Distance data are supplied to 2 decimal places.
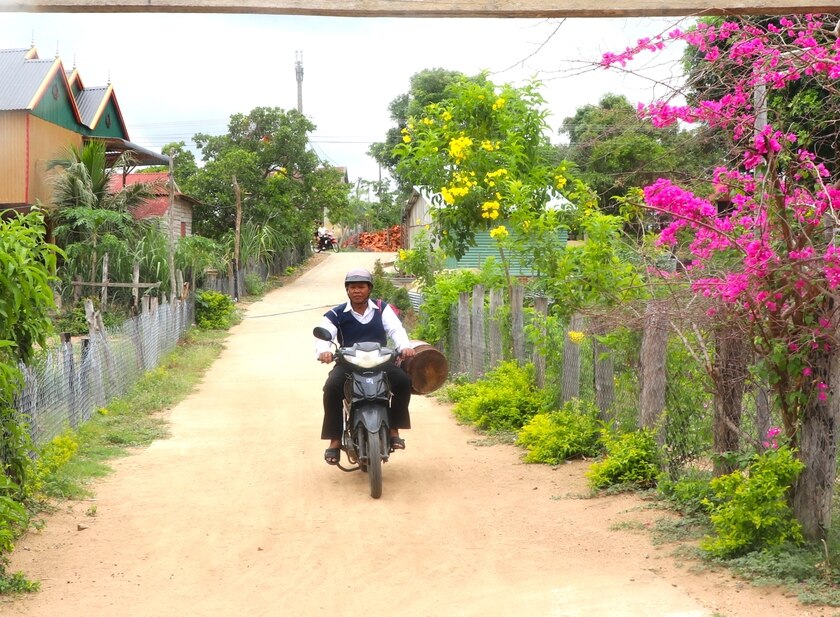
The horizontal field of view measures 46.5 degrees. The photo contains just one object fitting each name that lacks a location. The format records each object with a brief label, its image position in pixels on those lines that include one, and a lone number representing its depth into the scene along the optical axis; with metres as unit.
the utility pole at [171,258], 24.33
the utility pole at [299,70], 61.44
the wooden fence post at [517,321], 11.76
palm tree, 25.19
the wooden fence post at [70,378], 10.17
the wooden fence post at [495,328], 12.49
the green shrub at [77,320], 23.81
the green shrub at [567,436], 8.93
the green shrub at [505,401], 10.69
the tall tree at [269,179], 41.66
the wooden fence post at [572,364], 9.37
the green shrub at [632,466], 7.55
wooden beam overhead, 4.99
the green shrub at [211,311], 26.65
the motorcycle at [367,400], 7.71
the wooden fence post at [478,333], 13.38
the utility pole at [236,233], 36.45
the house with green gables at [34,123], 25.98
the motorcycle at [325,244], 64.94
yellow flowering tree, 12.33
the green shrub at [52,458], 7.14
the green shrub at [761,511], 5.51
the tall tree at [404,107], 42.85
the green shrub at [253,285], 38.03
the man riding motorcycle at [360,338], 8.17
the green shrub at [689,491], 6.57
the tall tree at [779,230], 5.23
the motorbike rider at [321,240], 64.94
